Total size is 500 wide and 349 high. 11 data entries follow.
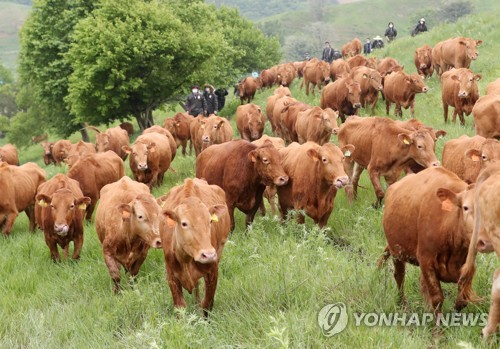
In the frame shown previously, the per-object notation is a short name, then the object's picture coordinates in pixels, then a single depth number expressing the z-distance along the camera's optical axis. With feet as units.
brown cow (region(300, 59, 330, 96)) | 78.84
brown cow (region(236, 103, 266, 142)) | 52.44
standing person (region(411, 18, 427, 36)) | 109.91
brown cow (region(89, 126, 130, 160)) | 55.67
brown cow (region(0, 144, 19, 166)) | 67.87
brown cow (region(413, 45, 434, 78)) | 68.89
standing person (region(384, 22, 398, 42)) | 122.37
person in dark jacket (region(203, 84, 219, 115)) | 74.75
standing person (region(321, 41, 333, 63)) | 119.41
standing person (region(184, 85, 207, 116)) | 73.56
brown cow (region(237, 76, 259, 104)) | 103.86
